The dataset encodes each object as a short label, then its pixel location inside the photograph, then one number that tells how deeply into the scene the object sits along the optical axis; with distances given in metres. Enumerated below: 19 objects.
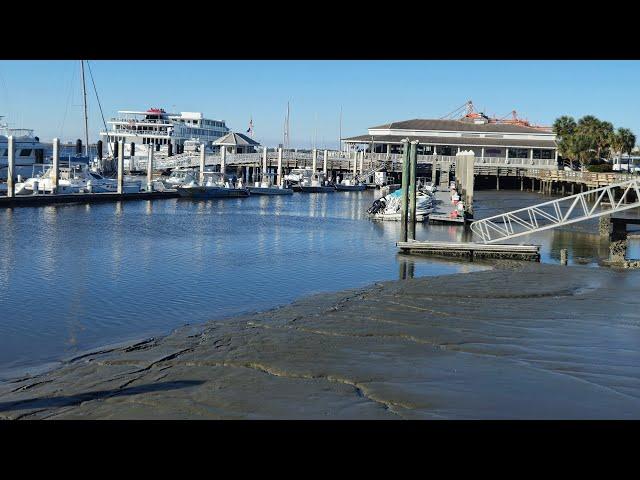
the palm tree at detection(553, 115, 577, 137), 87.94
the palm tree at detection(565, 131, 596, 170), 82.69
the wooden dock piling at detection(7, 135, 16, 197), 46.22
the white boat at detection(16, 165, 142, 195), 52.38
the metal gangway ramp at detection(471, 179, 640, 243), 26.22
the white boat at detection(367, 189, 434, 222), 45.24
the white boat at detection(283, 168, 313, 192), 83.38
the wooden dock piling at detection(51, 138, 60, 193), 49.50
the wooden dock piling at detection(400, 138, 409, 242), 31.62
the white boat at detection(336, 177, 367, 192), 86.12
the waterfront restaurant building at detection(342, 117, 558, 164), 105.25
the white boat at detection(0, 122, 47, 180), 66.62
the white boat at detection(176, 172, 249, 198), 64.25
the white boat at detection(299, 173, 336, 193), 81.75
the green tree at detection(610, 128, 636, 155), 79.12
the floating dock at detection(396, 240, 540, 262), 27.45
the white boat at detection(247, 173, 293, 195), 72.56
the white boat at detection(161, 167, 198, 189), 69.97
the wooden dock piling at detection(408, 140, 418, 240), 34.94
